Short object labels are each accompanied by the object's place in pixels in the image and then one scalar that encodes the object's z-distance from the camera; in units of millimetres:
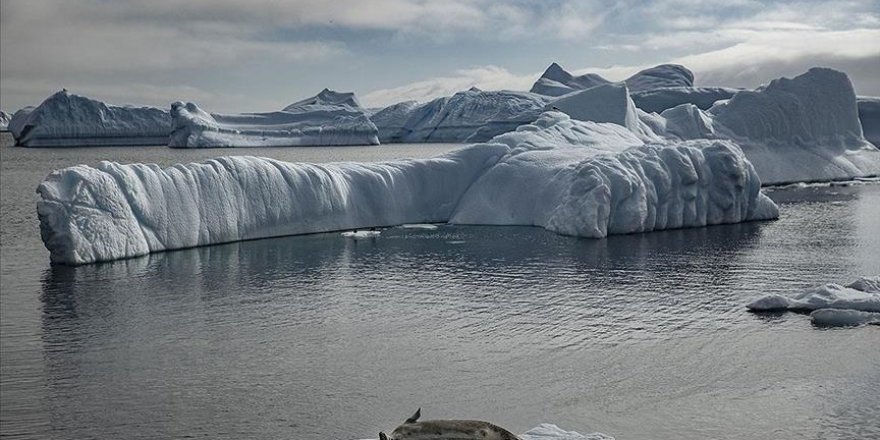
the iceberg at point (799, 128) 40875
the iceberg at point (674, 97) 63812
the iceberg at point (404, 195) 18406
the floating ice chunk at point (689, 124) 41656
